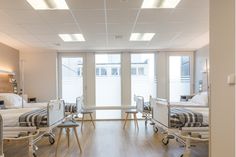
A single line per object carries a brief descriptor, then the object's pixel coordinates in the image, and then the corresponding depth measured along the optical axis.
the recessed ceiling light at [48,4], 2.14
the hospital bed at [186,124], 2.20
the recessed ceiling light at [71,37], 3.51
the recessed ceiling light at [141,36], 3.50
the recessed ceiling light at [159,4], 2.16
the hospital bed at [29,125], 2.33
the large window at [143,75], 5.10
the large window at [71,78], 5.05
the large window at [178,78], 5.08
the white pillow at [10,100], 3.45
